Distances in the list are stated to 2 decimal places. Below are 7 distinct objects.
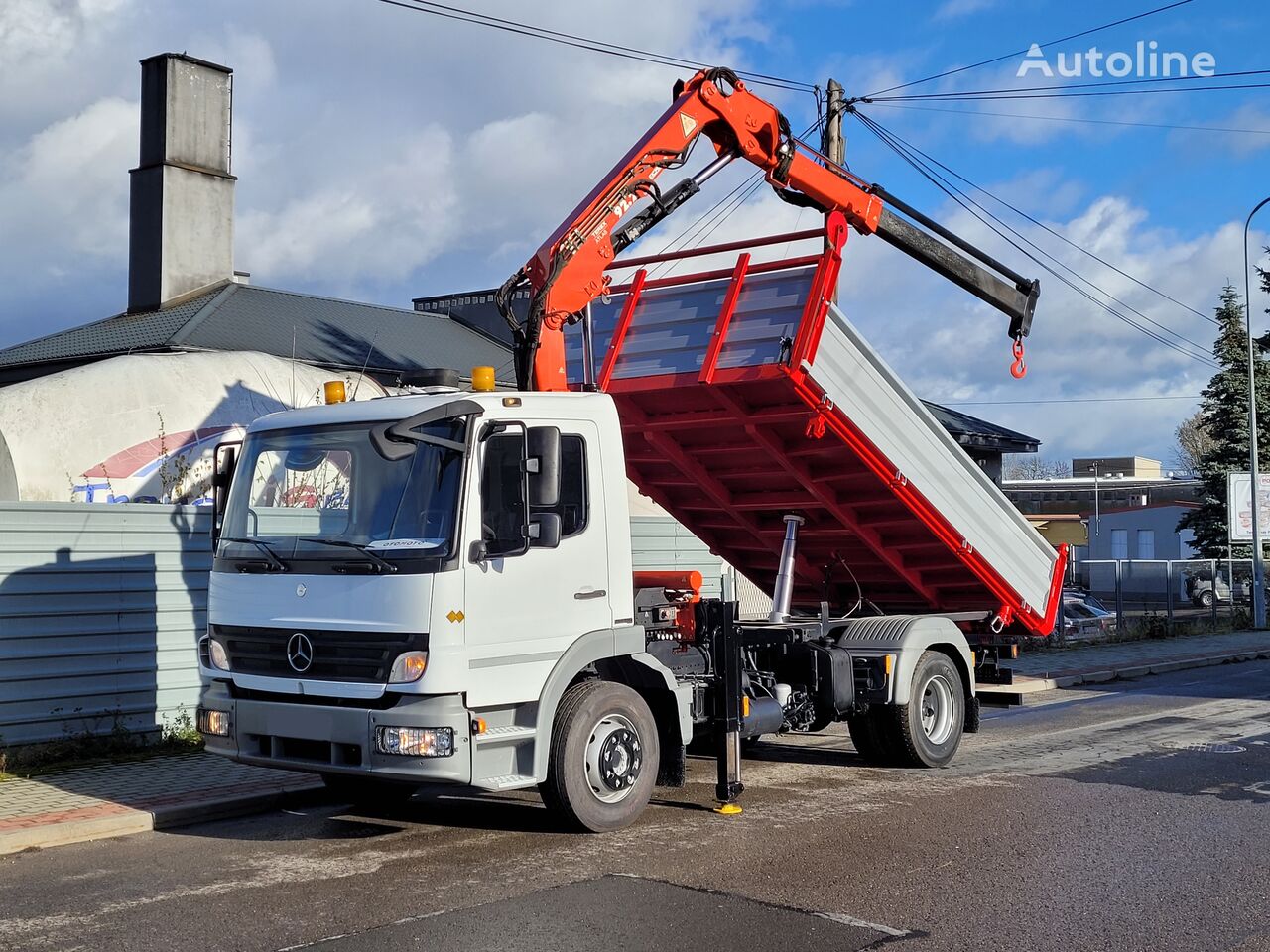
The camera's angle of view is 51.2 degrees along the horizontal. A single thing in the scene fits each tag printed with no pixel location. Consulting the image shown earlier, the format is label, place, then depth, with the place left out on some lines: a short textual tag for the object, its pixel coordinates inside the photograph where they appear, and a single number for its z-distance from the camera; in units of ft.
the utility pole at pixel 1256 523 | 95.81
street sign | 100.32
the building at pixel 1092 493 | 291.99
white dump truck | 24.31
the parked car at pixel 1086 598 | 92.88
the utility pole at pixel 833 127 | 63.67
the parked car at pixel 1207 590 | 120.34
